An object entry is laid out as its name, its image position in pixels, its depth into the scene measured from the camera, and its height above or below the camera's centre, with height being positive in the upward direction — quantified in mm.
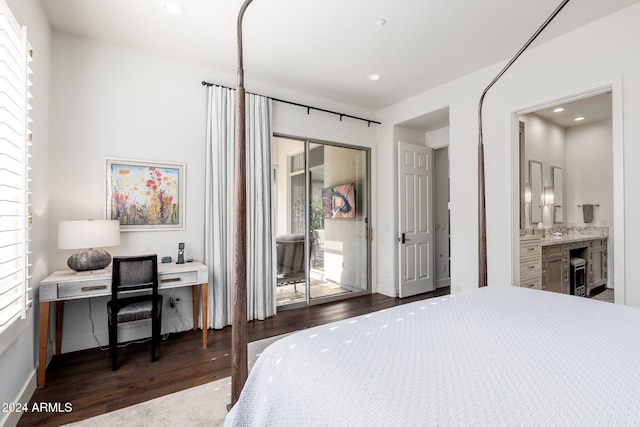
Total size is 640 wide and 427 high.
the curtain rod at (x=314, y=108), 3508 +1387
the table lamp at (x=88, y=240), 2465 -187
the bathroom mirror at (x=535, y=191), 4625 +307
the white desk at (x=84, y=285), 2271 -561
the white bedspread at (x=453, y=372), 736 -447
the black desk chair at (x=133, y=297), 2471 -652
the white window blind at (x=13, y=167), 1604 +267
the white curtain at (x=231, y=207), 3381 +82
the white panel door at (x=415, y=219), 4566 -86
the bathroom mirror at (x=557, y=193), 5223 +313
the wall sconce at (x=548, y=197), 5004 +240
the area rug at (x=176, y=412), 1826 -1178
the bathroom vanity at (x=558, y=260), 3631 -619
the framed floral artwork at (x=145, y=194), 3006 +204
